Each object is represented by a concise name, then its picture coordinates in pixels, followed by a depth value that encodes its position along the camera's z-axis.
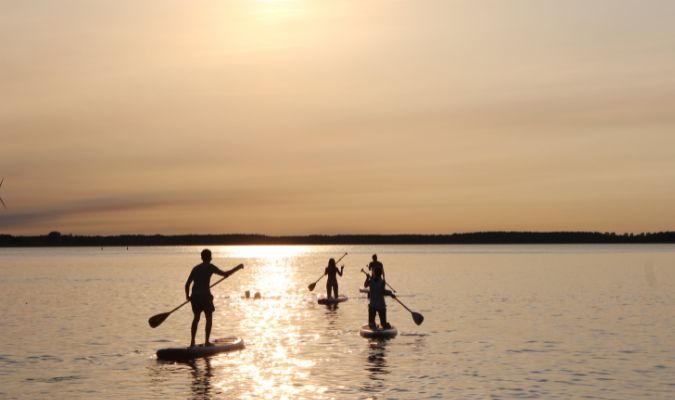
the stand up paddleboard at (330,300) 44.62
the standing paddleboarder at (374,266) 28.04
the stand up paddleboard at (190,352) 23.24
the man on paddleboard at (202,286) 22.89
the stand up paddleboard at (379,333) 28.16
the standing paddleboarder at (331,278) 43.37
